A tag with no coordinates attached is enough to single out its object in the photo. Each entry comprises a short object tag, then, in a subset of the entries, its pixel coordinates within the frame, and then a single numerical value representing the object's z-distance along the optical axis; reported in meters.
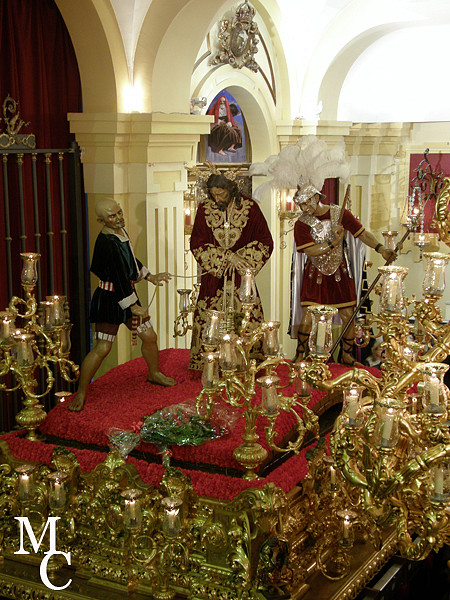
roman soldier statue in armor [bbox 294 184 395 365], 7.21
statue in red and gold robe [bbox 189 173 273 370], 6.83
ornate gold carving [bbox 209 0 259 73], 9.81
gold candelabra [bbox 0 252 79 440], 5.61
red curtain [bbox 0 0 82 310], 7.01
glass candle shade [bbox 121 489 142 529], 4.71
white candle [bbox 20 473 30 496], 5.05
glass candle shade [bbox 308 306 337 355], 3.87
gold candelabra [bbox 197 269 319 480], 4.57
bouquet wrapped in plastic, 5.59
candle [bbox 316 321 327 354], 3.87
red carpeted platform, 5.22
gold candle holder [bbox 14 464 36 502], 5.05
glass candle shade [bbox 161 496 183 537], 4.59
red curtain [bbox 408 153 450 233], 13.66
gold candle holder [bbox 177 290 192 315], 6.92
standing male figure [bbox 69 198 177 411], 6.34
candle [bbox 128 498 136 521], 4.71
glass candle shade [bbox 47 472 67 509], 5.07
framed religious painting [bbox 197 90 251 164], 10.43
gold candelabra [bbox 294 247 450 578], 3.47
